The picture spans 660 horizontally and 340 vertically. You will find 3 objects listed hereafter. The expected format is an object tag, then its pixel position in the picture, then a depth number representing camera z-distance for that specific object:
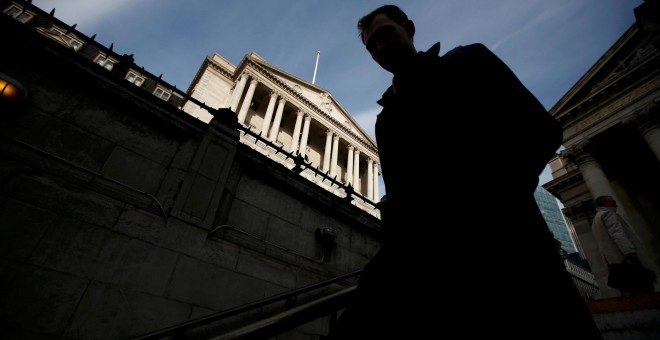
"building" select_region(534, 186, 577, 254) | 100.12
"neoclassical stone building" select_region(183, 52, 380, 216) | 27.55
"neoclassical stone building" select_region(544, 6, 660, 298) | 14.09
